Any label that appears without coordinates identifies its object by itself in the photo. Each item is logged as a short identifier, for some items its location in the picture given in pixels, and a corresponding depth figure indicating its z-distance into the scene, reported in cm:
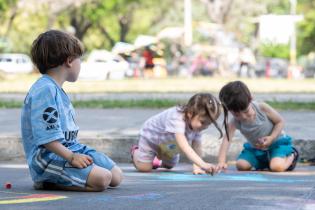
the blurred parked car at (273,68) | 6481
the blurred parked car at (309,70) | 6849
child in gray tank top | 796
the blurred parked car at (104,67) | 5109
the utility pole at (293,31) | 6495
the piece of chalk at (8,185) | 630
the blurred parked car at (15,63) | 7344
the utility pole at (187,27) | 6319
